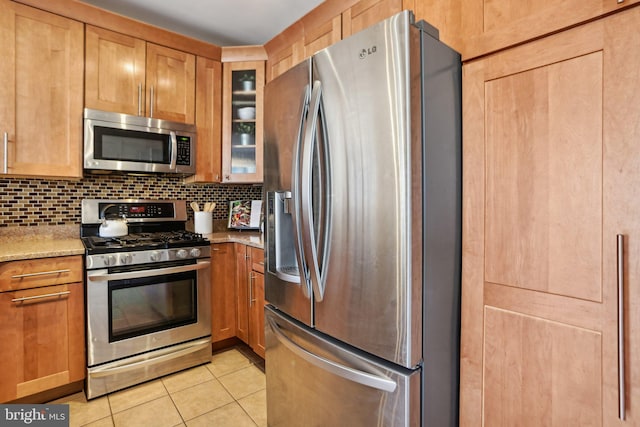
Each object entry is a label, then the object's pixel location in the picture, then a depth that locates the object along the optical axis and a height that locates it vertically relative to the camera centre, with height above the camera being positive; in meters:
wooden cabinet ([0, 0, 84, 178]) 1.96 +0.75
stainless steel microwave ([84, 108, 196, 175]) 2.23 +0.50
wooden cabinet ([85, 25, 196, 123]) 2.24 +0.99
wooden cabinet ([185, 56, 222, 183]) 2.69 +0.77
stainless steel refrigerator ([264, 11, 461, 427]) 1.03 -0.04
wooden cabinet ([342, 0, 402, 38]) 1.63 +1.08
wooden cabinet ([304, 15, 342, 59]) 2.01 +1.14
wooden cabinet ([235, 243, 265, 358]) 2.30 -0.60
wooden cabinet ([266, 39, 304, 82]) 2.33 +1.16
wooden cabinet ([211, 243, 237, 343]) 2.51 -0.61
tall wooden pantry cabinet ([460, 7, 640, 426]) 0.86 -0.04
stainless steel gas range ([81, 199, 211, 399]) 2.01 -0.58
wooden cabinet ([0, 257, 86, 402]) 1.78 -0.66
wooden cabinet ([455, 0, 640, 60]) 0.89 +0.58
